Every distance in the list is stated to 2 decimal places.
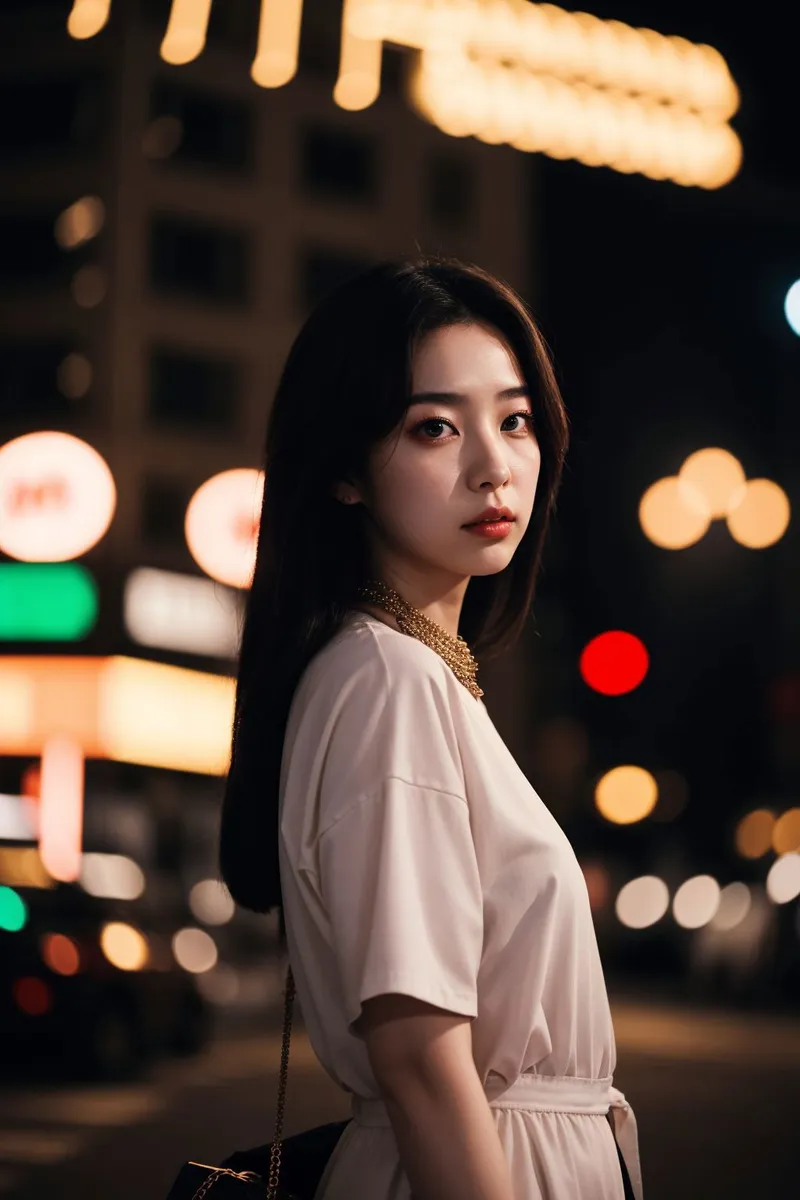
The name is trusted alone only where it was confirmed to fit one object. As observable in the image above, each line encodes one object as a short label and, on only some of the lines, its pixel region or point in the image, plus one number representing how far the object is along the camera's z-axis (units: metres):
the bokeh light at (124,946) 12.84
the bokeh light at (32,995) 12.17
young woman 1.95
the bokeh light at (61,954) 12.31
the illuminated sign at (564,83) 25.25
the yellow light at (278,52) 31.98
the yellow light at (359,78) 26.81
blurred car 12.23
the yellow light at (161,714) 31.75
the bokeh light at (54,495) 24.58
